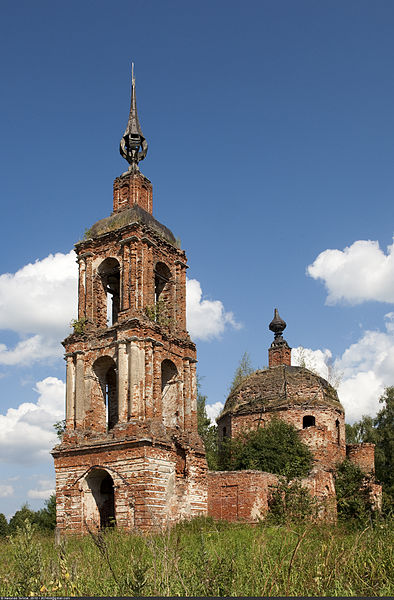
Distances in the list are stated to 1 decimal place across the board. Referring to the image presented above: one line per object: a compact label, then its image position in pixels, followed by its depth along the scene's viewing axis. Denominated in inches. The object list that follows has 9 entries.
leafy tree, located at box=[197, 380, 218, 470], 1232.8
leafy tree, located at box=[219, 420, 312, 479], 890.1
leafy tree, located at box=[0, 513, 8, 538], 1466.4
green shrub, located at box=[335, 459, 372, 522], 865.5
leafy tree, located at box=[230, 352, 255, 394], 1351.9
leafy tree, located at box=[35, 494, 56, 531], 937.4
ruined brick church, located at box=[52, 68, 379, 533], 670.2
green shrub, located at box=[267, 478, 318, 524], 684.7
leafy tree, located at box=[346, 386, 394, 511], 1298.0
